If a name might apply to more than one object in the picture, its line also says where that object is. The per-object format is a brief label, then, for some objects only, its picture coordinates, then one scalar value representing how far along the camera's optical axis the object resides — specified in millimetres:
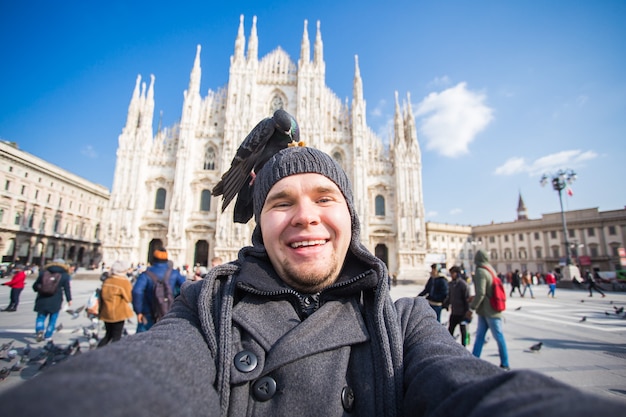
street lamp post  15781
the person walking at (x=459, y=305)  4078
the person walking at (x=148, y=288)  3754
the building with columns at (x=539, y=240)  30688
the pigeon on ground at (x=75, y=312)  5075
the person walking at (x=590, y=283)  12482
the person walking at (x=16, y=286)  6298
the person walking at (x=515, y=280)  13212
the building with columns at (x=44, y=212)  23859
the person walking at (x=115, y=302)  3709
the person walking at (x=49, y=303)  4516
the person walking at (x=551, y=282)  12062
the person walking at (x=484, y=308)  3623
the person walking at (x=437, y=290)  4746
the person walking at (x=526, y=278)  13408
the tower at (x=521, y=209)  50934
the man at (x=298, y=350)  471
